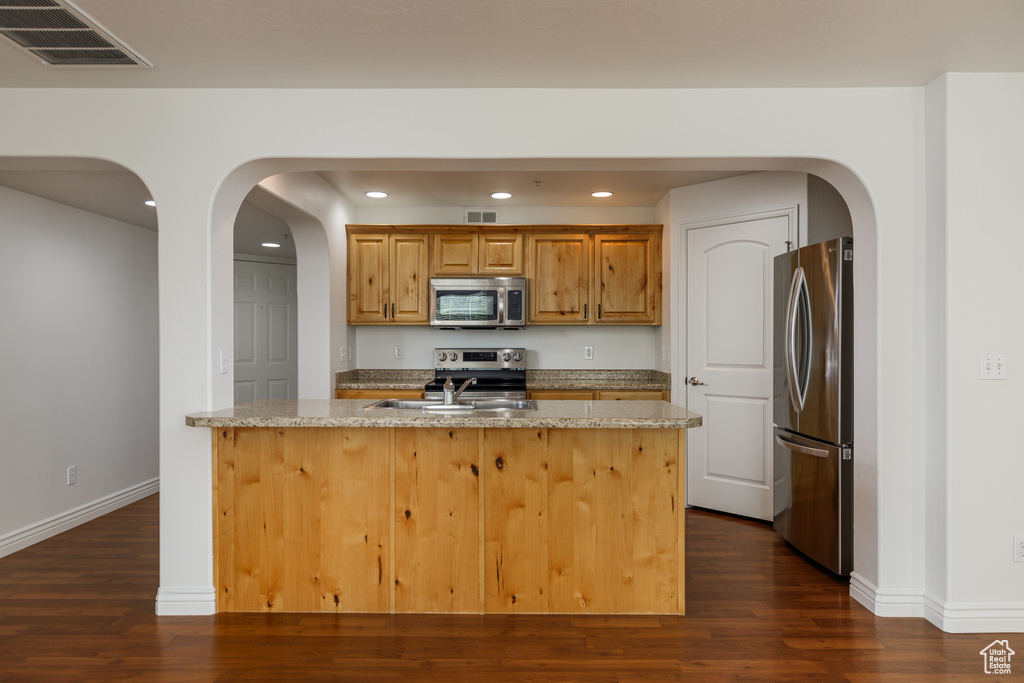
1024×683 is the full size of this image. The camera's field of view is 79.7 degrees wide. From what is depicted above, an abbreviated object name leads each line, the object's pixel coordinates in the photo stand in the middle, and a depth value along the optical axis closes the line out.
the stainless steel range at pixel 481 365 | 5.24
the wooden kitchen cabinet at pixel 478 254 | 5.10
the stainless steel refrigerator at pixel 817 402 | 3.12
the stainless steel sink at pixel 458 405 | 3.12
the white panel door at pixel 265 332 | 6.78
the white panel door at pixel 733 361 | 4.19
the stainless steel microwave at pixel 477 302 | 5.03
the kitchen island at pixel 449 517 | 2.74
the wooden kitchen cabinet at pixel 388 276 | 5.12
